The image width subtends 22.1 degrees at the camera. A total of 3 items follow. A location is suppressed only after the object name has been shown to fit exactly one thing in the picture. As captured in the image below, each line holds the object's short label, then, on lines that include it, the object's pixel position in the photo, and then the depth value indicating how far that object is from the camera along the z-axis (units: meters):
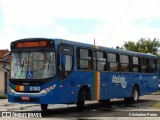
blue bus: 16.45
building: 37.41
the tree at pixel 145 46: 80.19
